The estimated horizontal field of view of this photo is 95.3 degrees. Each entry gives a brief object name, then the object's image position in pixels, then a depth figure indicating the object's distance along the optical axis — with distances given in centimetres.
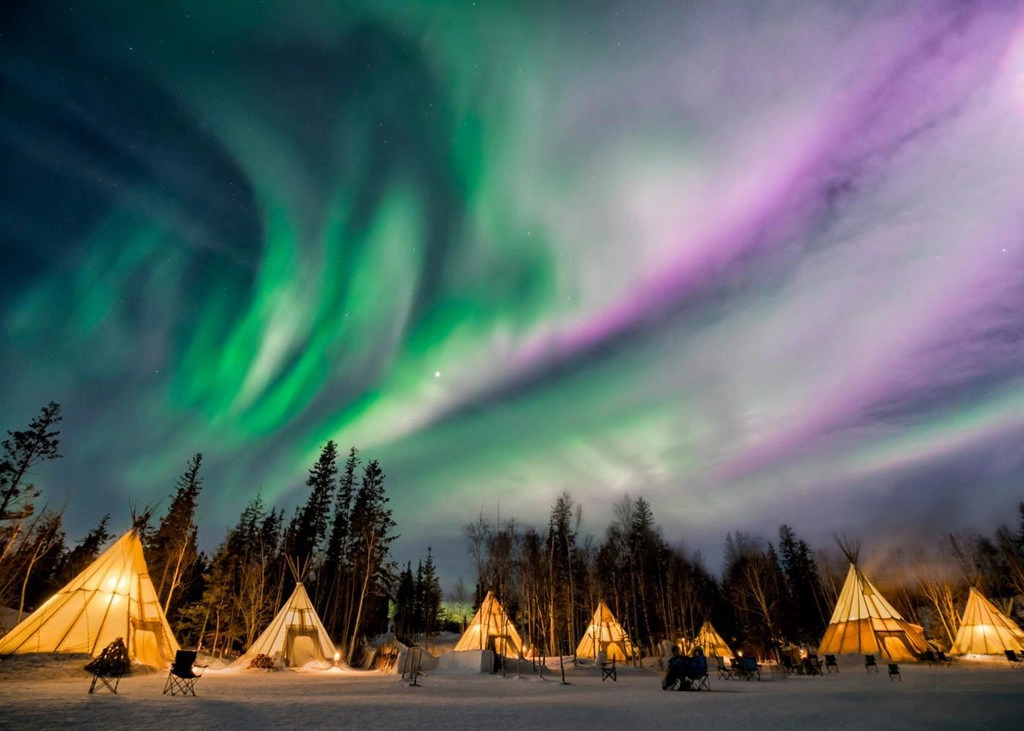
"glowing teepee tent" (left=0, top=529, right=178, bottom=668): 1598
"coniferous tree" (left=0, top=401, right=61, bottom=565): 2597
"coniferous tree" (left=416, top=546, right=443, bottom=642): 6938
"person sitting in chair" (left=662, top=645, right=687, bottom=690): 1633
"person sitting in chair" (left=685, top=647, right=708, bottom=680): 1622
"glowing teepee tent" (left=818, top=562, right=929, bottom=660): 3108
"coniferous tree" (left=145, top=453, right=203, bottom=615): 3950
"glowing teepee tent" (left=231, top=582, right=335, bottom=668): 2567
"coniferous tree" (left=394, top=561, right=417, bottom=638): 6706
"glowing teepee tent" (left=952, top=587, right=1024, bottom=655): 3231
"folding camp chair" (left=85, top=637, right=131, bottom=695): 1152
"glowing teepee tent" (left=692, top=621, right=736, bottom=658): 4222
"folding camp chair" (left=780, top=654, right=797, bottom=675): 2834
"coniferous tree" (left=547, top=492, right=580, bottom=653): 4570
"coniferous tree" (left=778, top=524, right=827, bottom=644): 6006
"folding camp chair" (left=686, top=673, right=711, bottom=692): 1655
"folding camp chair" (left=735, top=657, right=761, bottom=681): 2208
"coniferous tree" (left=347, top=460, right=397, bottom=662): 4178
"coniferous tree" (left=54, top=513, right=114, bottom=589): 5028
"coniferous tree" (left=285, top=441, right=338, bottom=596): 4625
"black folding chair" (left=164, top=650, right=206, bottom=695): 1118
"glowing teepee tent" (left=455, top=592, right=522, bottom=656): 3578
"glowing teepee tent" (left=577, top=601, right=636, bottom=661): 3975
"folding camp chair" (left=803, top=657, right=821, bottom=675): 2658
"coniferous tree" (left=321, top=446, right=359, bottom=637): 4360
